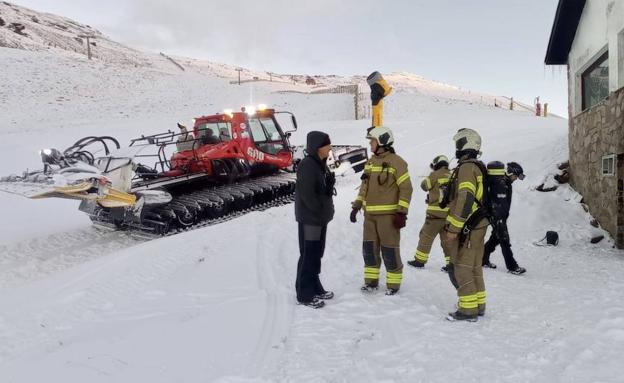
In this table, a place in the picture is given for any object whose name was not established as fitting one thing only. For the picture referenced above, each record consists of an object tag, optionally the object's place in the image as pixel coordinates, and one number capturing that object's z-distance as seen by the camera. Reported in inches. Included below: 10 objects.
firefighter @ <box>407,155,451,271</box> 239.5
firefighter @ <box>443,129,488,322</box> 162.2
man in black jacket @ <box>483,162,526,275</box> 235.3
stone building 285.9
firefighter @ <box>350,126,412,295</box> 185.9
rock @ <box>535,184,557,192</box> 382.3
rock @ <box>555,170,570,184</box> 391.2
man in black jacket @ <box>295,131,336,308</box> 179.3
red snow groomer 313.9
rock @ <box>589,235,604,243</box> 295.7
